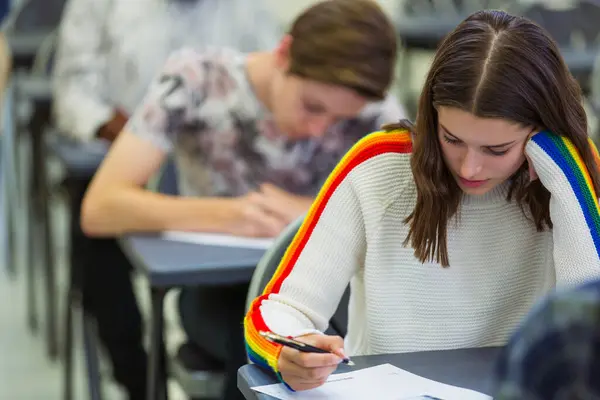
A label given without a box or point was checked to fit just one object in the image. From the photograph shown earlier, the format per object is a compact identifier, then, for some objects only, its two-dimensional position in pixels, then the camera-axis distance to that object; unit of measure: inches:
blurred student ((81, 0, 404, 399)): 146.1
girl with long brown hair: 113.1
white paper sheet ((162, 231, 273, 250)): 144.8
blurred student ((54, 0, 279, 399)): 202.6
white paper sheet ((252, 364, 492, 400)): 107.9
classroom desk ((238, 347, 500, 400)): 110.5
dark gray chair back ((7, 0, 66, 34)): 284.7
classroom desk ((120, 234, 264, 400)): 136.0
